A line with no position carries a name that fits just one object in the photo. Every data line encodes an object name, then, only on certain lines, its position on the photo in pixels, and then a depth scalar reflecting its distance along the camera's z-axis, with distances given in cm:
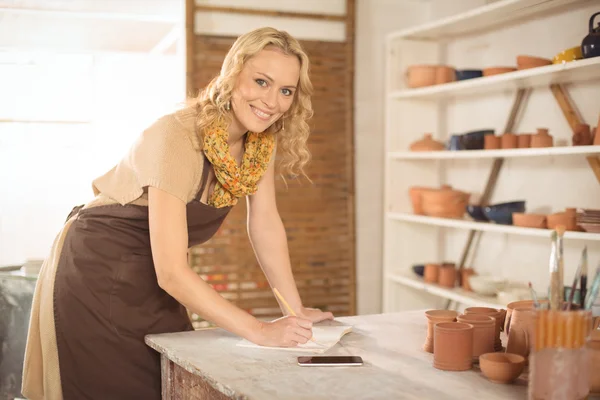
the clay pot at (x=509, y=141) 386
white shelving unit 442
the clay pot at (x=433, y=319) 179
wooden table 146
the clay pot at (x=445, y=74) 442
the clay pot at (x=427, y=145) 448
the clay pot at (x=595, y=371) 143
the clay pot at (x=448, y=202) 436
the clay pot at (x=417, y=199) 460
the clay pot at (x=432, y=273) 447
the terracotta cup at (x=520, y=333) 162
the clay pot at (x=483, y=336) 168
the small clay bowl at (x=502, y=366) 150
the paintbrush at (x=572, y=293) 135
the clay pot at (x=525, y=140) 378
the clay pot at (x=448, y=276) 436
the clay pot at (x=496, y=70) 392
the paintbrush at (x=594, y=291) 143
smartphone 164
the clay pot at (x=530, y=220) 365
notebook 181
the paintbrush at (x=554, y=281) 132
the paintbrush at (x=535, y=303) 136
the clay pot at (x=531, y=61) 371
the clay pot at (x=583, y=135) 344
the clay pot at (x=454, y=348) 160
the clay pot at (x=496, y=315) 174
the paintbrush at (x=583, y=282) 143
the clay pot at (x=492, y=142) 399
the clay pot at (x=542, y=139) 365
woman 202
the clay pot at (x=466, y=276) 429
